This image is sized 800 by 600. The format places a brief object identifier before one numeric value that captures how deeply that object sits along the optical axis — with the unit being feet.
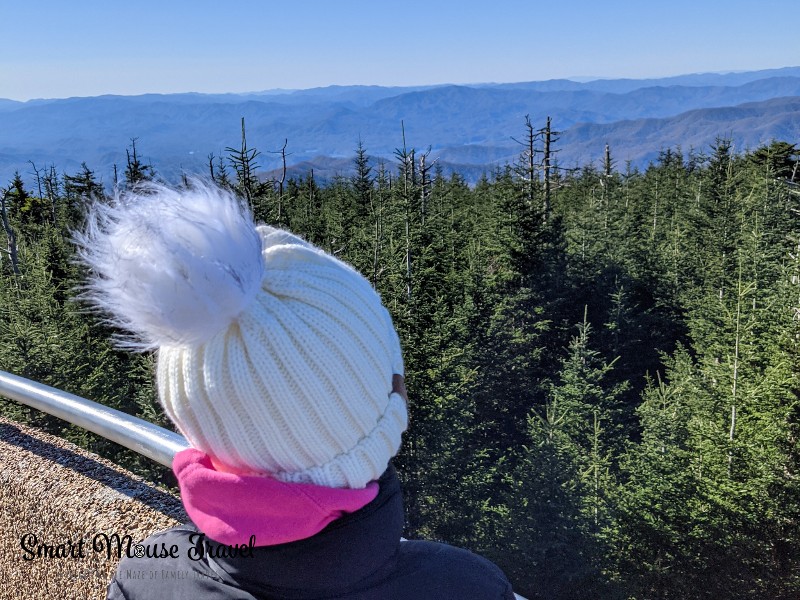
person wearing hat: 3.63
